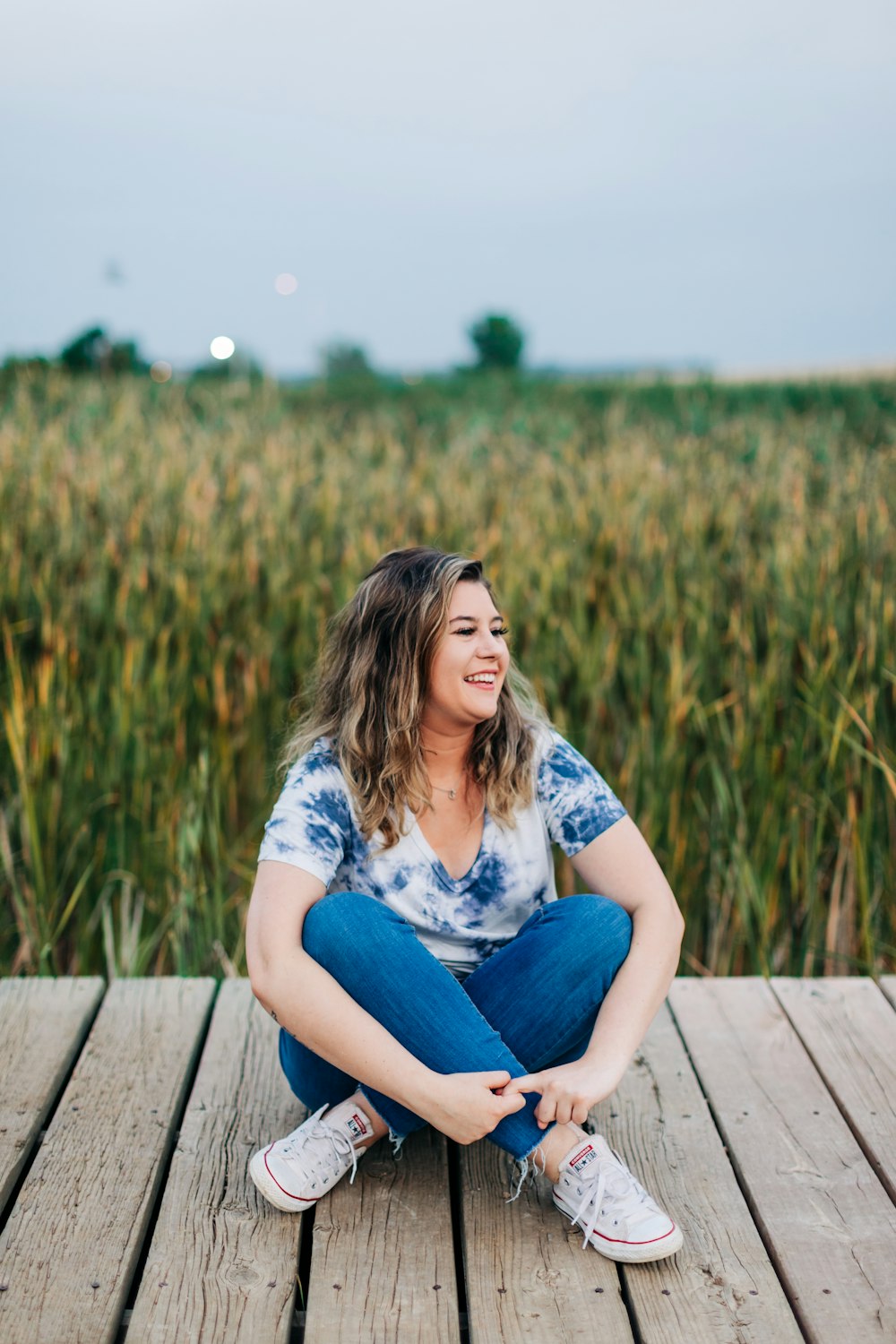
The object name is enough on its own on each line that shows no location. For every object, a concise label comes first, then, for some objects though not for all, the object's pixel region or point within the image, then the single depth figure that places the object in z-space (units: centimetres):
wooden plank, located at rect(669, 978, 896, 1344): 127
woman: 134
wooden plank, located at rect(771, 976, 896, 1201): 159
